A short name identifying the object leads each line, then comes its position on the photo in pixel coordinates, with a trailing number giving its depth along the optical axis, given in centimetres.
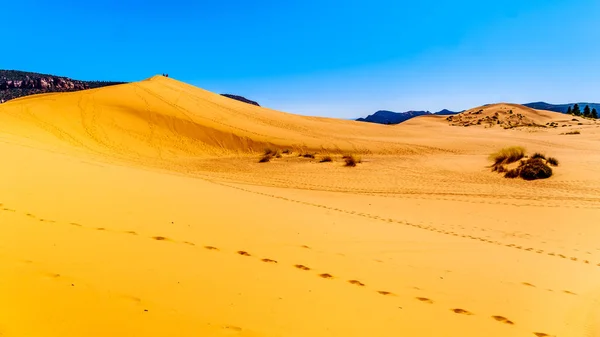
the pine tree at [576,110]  6684
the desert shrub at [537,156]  1405
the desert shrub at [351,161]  1636
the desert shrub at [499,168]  1412
